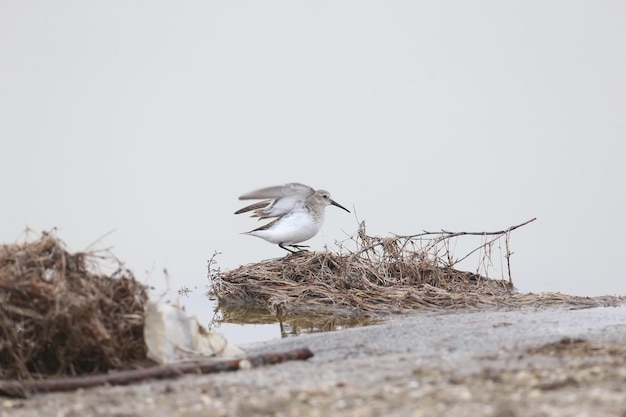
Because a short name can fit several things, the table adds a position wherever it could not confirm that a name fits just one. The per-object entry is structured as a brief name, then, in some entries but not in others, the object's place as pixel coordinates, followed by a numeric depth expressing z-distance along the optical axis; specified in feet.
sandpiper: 84.64
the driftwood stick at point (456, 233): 82.48
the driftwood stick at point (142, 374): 37.73
